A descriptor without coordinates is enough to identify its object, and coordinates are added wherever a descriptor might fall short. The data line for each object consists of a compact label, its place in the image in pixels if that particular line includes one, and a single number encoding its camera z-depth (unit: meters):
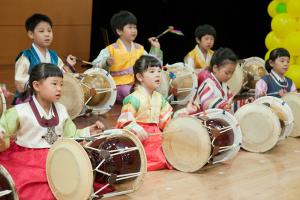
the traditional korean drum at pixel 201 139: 3.52
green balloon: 6.37
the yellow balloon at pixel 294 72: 6.50
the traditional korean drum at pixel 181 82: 5.54
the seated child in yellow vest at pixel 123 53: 5.32
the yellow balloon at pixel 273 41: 6.51
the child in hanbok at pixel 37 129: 3.03
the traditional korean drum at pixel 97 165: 2.80
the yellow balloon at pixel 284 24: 6.24
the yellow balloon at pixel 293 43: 6.20
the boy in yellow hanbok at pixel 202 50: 5.87
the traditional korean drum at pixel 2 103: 3.33
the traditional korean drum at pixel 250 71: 6.32
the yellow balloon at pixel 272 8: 6.52
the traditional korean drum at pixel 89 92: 4.52
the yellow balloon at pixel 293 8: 6.11
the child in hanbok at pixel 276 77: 4.80
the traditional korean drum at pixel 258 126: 4.08
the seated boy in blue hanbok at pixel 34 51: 4.23
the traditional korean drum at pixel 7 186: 2.47
